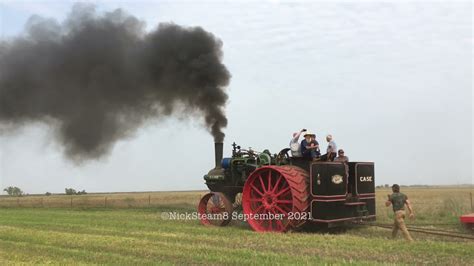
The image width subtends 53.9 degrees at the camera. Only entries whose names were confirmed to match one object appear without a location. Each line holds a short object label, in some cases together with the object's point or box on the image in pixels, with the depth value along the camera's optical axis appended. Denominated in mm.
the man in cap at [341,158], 11922
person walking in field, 9766
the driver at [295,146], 11617
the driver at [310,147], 11367
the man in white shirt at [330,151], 11391
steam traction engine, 10844
